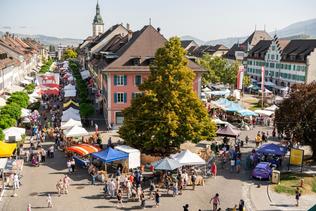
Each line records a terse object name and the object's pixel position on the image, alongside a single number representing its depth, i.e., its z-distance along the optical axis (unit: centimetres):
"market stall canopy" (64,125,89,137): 3953
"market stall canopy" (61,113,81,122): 4588
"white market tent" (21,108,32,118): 4802
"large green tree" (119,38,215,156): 3378
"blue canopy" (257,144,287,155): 3425
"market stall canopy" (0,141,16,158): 3112
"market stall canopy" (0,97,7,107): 5114
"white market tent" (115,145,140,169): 3197
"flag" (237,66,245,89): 6228
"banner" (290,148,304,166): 3281
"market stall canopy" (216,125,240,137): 4025
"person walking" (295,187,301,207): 2615
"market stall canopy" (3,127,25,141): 3812
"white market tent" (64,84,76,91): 6800
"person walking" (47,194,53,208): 2517
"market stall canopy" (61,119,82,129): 4283
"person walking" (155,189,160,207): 2539
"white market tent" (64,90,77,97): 6384
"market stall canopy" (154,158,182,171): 2923
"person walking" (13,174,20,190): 2795
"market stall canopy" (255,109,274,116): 5239
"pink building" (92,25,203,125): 4838
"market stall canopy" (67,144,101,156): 3350
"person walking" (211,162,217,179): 3188
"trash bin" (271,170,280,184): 3048
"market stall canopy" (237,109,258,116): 5144
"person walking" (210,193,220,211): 2466
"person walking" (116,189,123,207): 2581
